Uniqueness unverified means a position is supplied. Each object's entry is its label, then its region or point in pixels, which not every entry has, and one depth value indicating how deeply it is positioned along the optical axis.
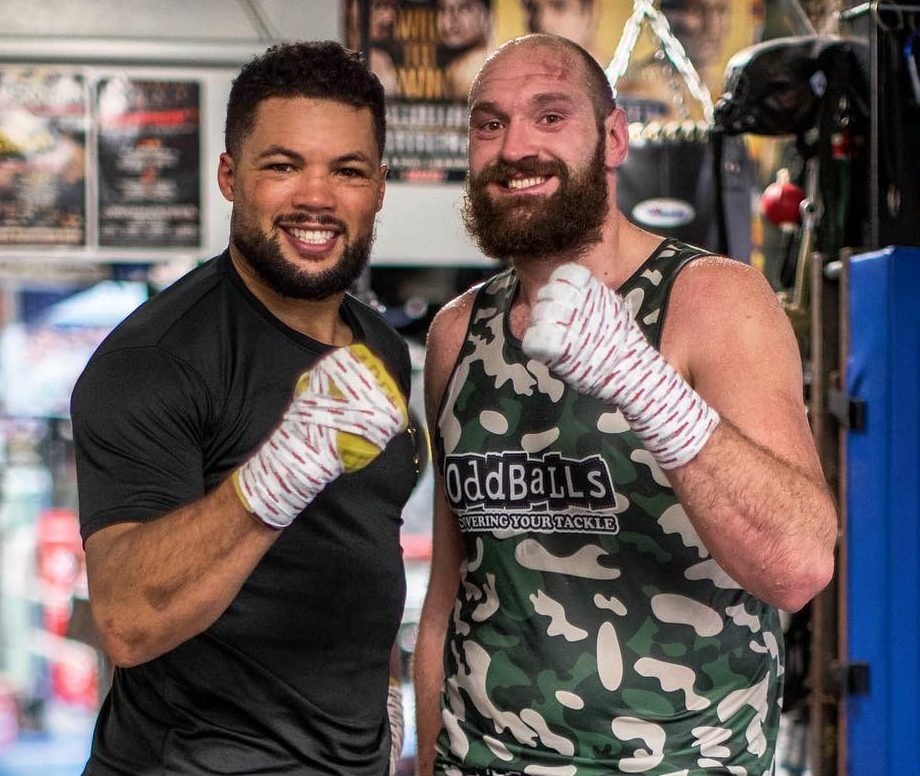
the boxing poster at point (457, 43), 4.21
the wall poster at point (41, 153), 4.23
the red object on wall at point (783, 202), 3.49
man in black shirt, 1.46
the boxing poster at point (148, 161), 4.27
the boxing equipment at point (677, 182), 3.62
